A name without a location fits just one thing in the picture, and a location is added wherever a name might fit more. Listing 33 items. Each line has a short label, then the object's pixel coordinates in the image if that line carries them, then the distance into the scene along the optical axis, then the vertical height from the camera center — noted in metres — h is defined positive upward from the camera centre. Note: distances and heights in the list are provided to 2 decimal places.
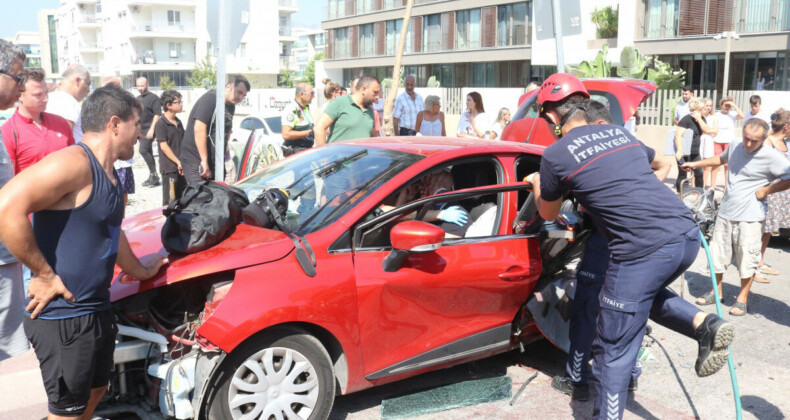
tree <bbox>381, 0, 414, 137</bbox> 9.50 -0.20
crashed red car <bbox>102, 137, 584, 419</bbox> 3.49 -1.08
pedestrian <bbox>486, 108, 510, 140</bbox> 11.61 -0.59
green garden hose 3.89 -1.71
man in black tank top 2.72 -0.63
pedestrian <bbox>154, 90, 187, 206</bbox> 8.98 -0.68
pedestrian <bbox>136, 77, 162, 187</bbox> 12.20 -0.48
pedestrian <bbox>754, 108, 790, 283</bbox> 6.13 -1.09
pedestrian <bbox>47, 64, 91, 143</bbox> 5.80 -0.04
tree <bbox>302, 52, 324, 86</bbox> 73.78 +1.87
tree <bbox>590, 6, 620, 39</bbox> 32.31 +3.12
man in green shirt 7.47 -0.29
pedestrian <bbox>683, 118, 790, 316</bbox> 5.83 -0.95
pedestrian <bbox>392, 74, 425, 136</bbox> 11.34 -0.38
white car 12.80 -1.04
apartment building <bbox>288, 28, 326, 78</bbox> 109.75 +7.92
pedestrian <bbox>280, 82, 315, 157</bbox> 8.72 -0.44
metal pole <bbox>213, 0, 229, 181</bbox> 6.73 -0.15
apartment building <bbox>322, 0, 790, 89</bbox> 25.99 +2.36
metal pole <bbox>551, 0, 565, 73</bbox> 8.47 +0.70
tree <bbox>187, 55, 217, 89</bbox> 67.75 +1.24
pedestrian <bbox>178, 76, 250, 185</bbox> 7.20 -0.46
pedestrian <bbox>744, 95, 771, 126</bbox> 12.41 -0.33
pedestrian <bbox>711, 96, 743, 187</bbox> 12.78 -0.80
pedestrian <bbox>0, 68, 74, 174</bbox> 4.50 -0.27
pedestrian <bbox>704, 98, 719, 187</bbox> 11.66 -0.83
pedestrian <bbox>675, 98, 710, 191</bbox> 11.57 -0.66
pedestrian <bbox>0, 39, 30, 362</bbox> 3.35 -0.91
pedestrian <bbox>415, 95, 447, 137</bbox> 10.70 -0.48
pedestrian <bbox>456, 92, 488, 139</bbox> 10.84 -0.50
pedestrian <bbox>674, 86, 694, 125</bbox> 14.25 -0.38
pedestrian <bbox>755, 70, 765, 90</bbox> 25.95 +0.20
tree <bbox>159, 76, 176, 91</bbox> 68.95 +0.46
